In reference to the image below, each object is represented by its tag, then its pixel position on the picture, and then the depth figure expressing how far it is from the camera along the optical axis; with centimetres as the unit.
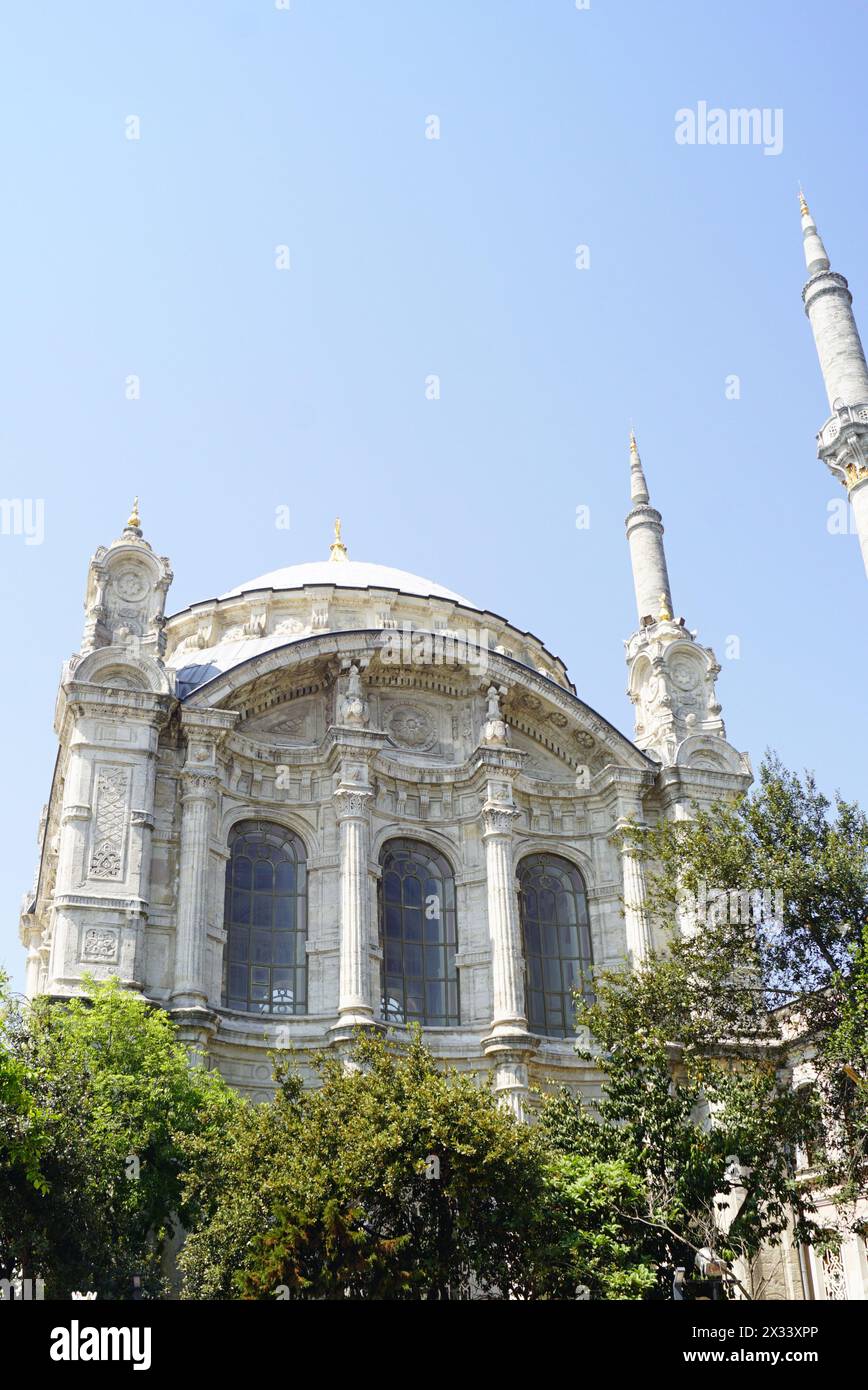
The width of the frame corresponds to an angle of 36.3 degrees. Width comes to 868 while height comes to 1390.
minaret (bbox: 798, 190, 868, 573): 3797
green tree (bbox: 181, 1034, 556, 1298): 1988
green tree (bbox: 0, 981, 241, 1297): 2134
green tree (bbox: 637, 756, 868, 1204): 2389
